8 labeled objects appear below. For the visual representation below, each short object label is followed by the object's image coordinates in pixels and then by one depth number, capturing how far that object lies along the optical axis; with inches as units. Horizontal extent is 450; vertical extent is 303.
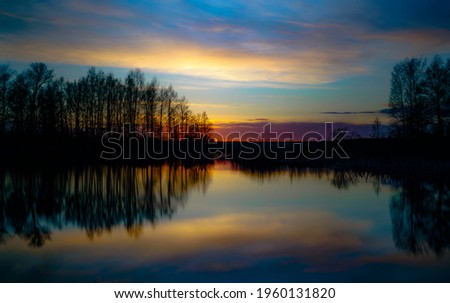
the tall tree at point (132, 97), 2962.6
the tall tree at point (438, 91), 1563.7
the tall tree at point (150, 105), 3024.1
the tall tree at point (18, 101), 2278.5
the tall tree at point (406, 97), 1684.3
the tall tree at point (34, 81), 2361.0
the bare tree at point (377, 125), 2338.8
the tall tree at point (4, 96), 2226.9
